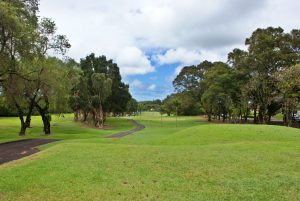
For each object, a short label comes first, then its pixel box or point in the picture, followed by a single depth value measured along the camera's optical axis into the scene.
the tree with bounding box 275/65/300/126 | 29.25
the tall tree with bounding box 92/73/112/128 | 38.63
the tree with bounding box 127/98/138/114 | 98.07
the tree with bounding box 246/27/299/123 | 34.75
